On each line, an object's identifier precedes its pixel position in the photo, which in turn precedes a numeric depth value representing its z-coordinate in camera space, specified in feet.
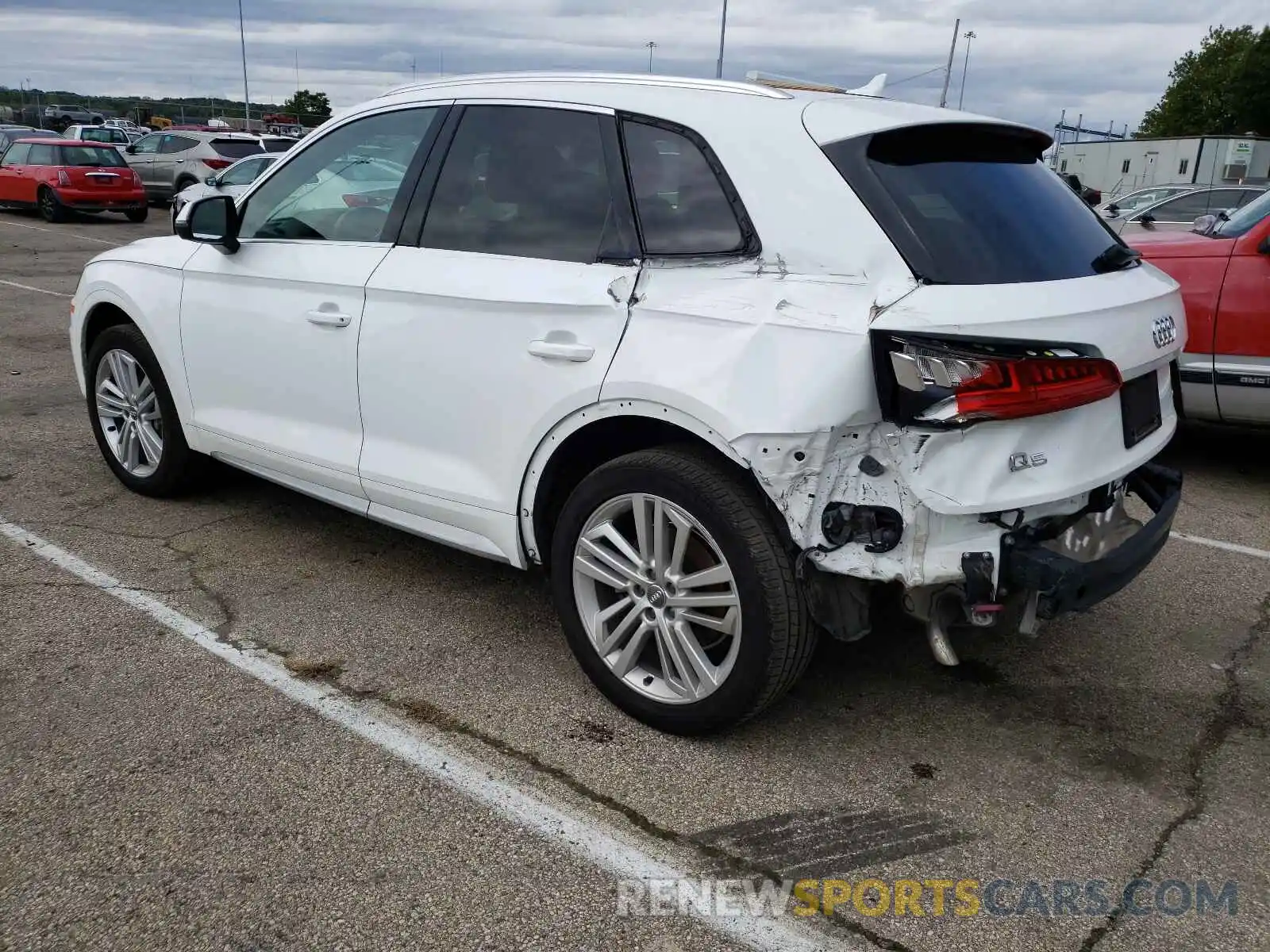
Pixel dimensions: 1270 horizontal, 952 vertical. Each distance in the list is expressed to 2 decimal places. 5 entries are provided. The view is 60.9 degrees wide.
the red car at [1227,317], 18.26
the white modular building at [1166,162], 123.95
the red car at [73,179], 67.21
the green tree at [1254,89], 196.85
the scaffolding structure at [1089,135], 178.29
